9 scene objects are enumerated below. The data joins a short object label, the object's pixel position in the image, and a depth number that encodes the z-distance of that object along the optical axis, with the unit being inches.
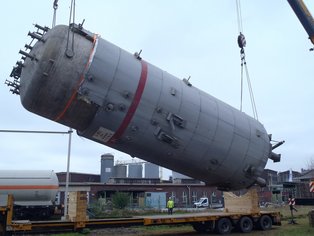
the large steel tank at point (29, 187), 1049.3
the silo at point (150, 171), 2869.1
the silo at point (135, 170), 2908.5
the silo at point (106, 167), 2560.0
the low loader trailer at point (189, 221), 563.2
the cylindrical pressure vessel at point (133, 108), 448.5
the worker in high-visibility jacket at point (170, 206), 1161.8
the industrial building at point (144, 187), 1979.6
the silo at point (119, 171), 2758.4
